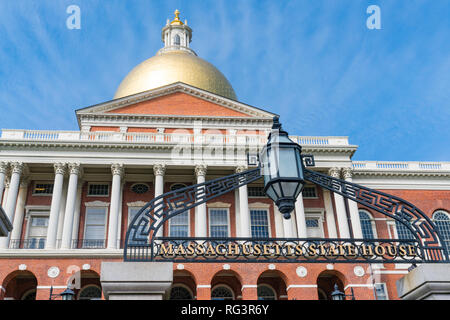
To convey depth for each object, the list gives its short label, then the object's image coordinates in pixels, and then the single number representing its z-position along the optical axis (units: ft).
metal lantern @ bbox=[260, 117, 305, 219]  15.64
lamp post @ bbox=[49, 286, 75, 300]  52.17
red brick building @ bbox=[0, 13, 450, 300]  106.83
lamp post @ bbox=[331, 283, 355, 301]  65.36
